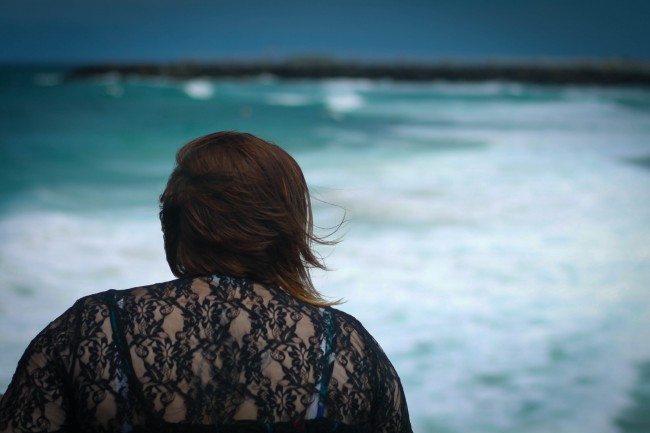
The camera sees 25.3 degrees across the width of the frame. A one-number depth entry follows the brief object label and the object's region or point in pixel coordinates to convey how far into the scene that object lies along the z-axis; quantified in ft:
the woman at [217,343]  5.99
